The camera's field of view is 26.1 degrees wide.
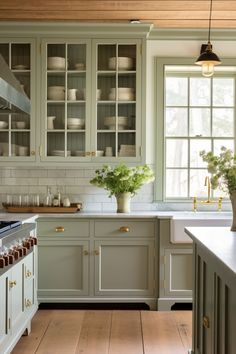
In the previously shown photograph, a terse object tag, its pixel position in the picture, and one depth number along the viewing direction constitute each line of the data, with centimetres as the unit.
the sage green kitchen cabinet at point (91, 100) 495
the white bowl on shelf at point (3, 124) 497
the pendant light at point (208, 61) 352
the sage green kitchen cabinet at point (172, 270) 470
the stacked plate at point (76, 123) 498
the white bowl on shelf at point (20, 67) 495
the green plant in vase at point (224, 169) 324
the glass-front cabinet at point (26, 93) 493
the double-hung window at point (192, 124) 542
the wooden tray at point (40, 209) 492
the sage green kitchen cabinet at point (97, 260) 471
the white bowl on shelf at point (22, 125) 495
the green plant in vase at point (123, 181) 485
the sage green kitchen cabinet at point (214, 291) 219
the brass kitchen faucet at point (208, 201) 513
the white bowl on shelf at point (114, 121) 498
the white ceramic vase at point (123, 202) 492
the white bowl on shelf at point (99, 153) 496
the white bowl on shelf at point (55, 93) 498
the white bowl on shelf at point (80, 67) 498
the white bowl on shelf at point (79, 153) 497
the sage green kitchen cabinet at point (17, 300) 319
